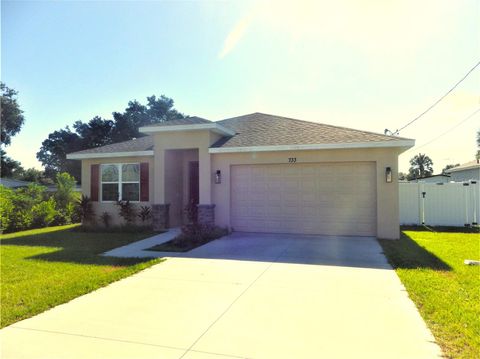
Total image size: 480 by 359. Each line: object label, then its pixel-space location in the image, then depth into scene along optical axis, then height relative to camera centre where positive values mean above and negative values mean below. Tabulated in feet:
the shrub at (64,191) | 53.47 -0.80
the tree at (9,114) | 104.80 +23.43
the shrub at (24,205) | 44.55 -2.69
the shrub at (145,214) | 41.75 -3.56
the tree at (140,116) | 118.83 +26.39
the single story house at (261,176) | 33.78 +1.16
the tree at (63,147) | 125.70 +15.44
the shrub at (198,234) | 30.99 -4.78
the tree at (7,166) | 121.19 +8.15
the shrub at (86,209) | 44.60 -3.13
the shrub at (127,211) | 42.34 -3.26
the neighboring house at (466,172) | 79.30 +3.59
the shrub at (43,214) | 47.16 -4.01
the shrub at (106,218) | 44.34 -4.32
